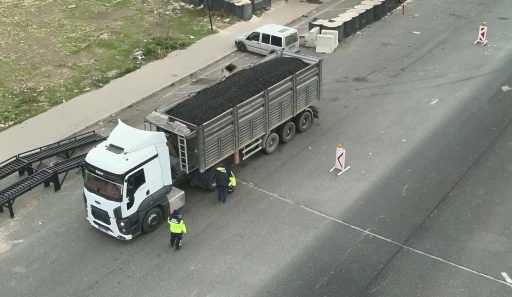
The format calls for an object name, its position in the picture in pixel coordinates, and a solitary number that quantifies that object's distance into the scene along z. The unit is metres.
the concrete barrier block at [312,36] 27.80
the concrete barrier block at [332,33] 27.62
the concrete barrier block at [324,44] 27.17
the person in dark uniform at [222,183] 16.33
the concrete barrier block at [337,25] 27.97
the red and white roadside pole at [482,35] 27.53
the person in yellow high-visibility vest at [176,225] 14.43
